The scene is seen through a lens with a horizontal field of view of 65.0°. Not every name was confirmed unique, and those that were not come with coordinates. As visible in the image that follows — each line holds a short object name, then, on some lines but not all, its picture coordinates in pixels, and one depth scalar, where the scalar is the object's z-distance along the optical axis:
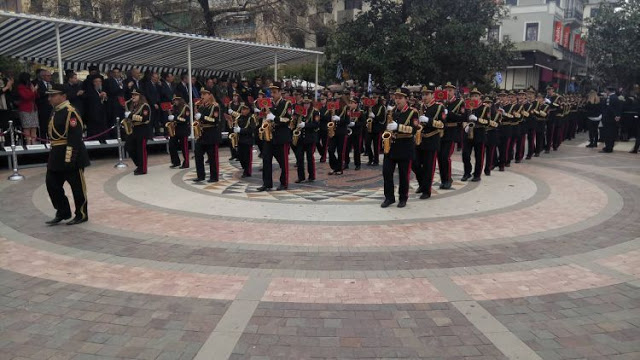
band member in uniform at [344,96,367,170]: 12.22
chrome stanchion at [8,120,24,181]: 10.54
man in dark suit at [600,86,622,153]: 16.52
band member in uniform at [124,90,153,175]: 11.16
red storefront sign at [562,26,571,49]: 43.15
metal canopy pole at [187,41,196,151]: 13.70
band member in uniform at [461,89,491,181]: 10.80
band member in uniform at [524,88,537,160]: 13.83
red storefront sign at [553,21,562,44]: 39.75
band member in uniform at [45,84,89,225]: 6.96
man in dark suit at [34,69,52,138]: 12.76
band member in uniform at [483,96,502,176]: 11.34
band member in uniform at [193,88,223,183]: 10.34
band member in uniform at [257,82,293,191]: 9.53
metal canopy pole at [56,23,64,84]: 10.81
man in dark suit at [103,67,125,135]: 13.72
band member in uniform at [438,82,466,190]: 10.08
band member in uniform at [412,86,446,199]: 8.84
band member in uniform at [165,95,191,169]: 11.77
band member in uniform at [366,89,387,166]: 12.42
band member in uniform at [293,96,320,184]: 10.13
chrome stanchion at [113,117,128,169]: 12.34
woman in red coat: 12.26
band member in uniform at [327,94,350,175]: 11.84
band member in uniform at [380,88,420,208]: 8.23
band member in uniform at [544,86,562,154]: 16.25
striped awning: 11.66
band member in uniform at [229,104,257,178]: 10.81
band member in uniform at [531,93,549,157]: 14.17
